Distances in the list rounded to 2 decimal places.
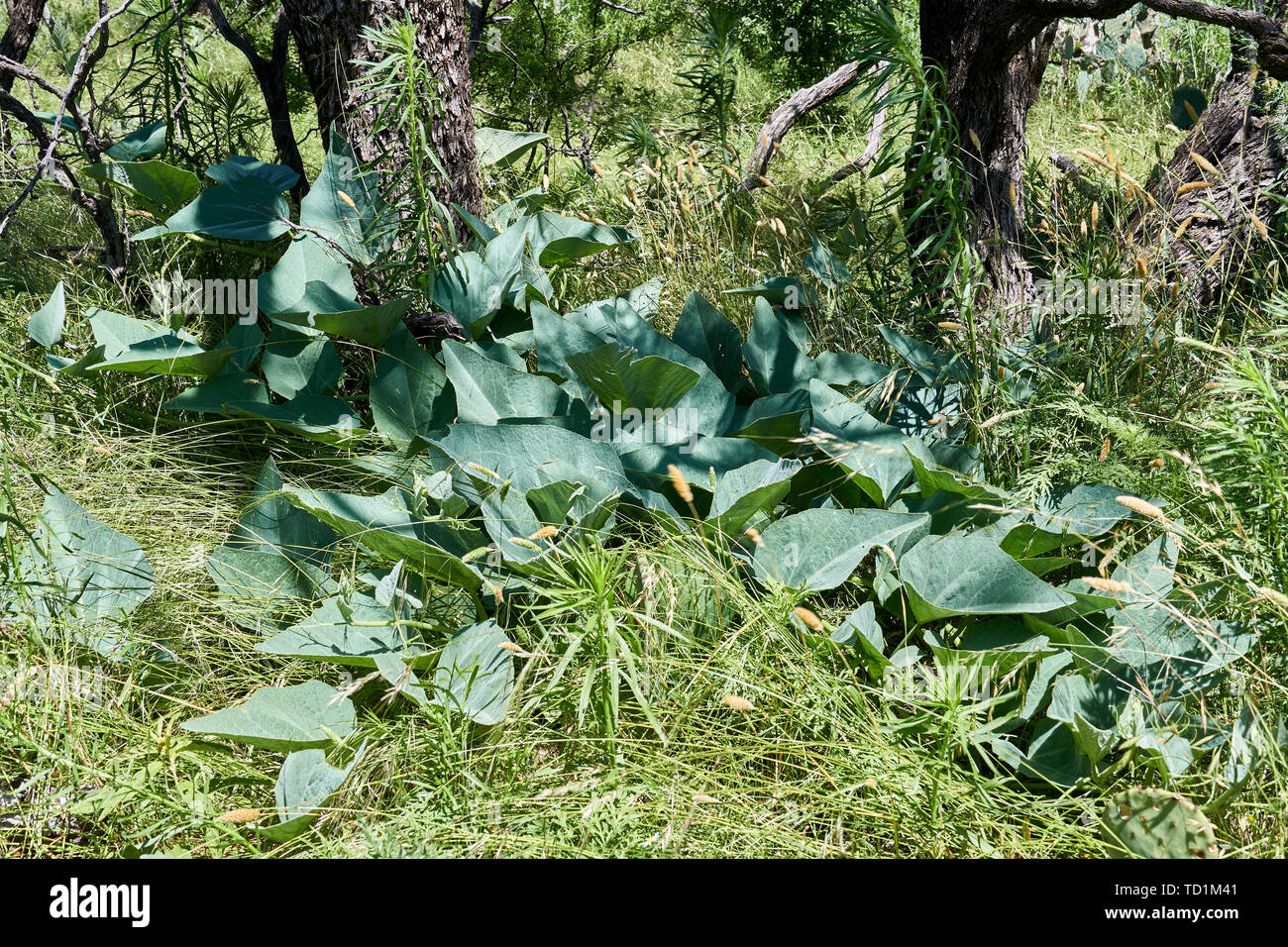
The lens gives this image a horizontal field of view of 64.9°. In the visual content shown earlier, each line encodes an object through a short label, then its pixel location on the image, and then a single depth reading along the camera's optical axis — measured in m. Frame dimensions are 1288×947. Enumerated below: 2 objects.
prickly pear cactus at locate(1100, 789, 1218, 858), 1.37
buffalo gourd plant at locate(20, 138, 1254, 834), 1.66
